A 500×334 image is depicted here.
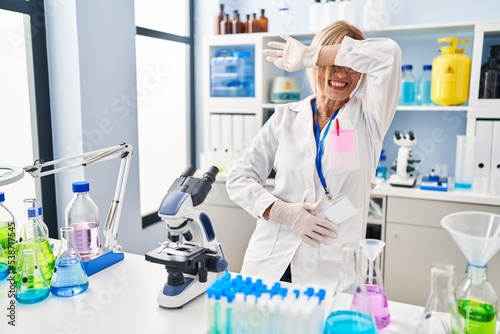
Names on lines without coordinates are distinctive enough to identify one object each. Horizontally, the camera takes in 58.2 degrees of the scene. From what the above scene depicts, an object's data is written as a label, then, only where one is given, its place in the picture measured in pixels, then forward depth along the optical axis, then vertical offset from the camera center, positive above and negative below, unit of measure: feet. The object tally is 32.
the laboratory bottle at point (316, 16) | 9.30 +1.78
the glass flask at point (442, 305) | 2.81 -1.30
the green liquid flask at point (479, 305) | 2.83 -1.28
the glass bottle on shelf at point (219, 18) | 10.01 +1.85
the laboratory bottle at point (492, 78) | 7.95 +0.43
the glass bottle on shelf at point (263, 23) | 9.92 +1.74
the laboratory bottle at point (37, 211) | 4.33 -1.05
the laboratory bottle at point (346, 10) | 9.02 +1.84
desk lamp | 4.58 -1.23
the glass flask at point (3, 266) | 4.33 -1.60
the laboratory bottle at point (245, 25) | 9.90 +1.68
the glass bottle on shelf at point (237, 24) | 9.84 +1.69
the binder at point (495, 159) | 7.91 -1.01
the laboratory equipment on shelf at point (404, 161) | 8.48 -1.11
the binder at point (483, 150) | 7.98 -0.85
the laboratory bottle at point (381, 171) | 9.17 -1.40
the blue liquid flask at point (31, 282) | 3.93 -1.59
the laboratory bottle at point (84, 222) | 4.74 -1.32
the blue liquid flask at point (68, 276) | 4.07 -1.59
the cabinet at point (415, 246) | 7.81 -2.53
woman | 4.92 -0.72
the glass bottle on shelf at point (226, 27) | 9.91 +1.64
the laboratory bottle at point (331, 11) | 9.12 +1.85
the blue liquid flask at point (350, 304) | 2.90 -1.35
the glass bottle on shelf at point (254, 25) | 9.86 +1.68
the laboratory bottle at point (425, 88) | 8.80 +0.28
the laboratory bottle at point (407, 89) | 8.93 +0.26
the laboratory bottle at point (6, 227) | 4.48 -1.26
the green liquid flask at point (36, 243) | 4.16 -1.31
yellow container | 8.07 +0.50
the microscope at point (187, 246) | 3.81 -1.32
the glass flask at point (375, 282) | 3.10 -1.31
